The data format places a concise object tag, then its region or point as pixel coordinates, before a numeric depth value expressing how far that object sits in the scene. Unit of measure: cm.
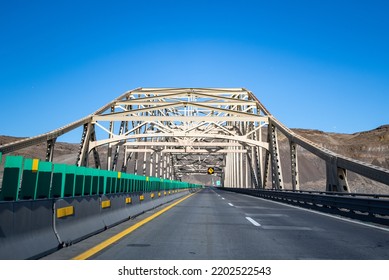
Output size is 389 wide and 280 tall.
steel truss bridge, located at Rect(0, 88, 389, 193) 1911
